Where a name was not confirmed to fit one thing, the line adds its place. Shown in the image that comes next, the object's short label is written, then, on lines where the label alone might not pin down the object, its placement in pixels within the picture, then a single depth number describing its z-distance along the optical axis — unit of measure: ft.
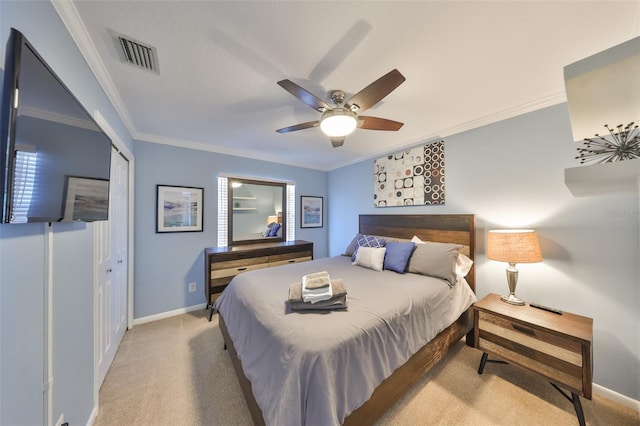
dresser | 9.51
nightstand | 4.88
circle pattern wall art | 9.46
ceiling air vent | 4.59
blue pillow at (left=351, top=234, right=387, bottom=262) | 9.75
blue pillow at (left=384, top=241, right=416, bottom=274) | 8.03
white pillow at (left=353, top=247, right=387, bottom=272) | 8.54
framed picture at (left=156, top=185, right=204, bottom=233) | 9.80
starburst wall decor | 2.92
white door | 5.86
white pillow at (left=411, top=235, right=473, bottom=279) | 7.56
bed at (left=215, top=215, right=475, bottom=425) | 3.57
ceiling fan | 4.71
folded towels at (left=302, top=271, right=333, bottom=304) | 4.92
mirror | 11.83
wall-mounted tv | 2.33
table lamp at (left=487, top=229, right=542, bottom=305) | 6.20
